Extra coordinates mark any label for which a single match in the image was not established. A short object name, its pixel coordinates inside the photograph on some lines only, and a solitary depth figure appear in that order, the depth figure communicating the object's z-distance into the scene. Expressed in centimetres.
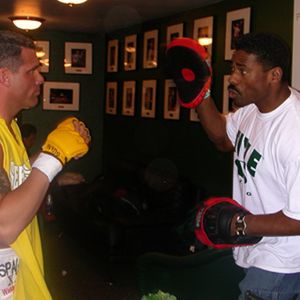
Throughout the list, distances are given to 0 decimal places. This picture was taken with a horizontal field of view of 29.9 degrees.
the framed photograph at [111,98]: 797
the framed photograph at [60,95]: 823
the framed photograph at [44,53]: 814
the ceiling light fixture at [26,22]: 646
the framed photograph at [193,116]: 584
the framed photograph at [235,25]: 500
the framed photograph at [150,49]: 673
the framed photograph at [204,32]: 554
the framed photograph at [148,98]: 676
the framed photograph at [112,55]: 793
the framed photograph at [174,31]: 612
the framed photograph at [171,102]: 623
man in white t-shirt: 207
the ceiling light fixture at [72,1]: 498
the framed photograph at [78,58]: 829
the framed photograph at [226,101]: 520
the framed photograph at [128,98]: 733
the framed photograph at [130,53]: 728
